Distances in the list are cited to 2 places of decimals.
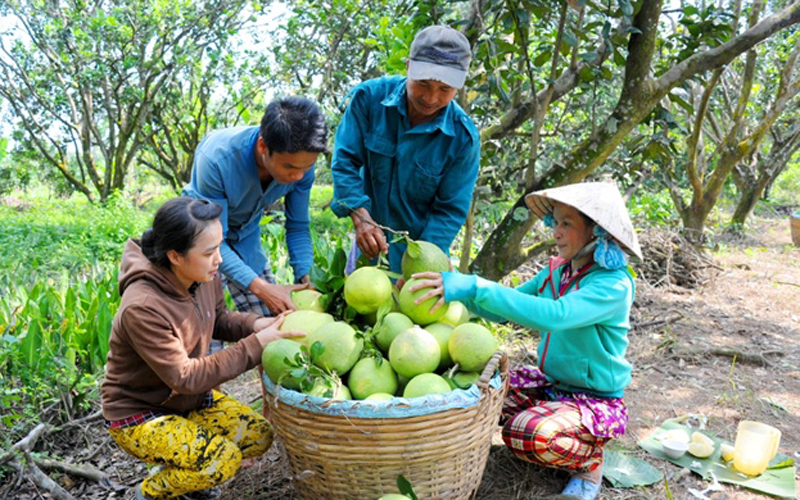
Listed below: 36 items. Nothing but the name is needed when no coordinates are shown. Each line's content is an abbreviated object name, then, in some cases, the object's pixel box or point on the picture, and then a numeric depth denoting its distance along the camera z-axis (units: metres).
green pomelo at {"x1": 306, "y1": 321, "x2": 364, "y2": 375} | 1.95
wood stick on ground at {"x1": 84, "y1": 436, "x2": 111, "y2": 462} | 2.67
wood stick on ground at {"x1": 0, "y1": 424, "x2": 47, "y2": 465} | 2.12
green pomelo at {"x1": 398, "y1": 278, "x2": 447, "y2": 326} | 2.10
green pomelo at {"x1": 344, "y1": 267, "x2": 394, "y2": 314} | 2.09
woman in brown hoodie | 1.97
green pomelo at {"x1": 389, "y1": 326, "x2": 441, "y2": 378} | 1.94
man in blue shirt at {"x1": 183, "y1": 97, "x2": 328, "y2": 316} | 2.29
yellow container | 2.53
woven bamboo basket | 1.77
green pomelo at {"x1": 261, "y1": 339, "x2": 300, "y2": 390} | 1.95
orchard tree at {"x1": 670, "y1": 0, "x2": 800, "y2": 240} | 6.84
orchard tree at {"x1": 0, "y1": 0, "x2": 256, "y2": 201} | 8.77
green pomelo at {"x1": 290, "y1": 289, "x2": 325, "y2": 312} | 2.31
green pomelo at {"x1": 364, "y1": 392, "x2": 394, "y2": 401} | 1.84
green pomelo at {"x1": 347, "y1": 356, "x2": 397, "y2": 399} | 1.92
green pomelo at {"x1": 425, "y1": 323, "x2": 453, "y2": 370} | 2.08
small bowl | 2.68
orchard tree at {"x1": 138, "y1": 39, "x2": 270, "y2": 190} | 9.88
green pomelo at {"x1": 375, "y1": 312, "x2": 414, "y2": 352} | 2.06
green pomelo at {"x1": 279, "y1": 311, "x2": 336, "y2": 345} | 2.12
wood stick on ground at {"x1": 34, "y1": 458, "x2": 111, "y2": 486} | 2.48
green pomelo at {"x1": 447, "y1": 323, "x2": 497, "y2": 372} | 1.97
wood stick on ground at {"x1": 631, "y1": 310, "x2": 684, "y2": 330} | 4.70
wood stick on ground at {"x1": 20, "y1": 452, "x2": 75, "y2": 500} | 2.15
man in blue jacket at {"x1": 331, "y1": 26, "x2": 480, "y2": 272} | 2.68
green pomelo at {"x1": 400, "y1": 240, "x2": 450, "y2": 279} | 2.19
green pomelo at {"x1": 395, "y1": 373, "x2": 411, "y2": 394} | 2.01
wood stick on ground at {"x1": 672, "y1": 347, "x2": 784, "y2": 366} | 4.01
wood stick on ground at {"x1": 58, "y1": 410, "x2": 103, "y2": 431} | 2.78
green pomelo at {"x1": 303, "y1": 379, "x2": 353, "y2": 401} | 1.85
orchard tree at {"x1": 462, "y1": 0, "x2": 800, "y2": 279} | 3.58
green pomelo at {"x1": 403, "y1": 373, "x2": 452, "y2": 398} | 1.84
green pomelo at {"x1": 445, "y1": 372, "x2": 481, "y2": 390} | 1.97
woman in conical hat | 2.09
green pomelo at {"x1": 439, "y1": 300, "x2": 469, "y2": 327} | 2.21
